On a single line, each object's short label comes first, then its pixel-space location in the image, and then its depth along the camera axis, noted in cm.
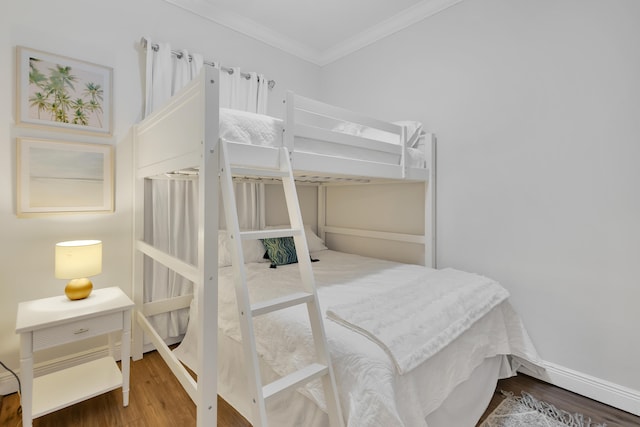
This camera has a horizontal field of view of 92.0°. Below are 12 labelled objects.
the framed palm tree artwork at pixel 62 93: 187
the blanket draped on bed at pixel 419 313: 125
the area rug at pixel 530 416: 166
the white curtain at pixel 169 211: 231
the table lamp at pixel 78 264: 173
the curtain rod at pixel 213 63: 229
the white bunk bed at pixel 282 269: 126
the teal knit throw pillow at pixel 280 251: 258
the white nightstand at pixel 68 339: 148
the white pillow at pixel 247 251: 247
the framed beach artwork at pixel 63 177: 188
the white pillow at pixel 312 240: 310
